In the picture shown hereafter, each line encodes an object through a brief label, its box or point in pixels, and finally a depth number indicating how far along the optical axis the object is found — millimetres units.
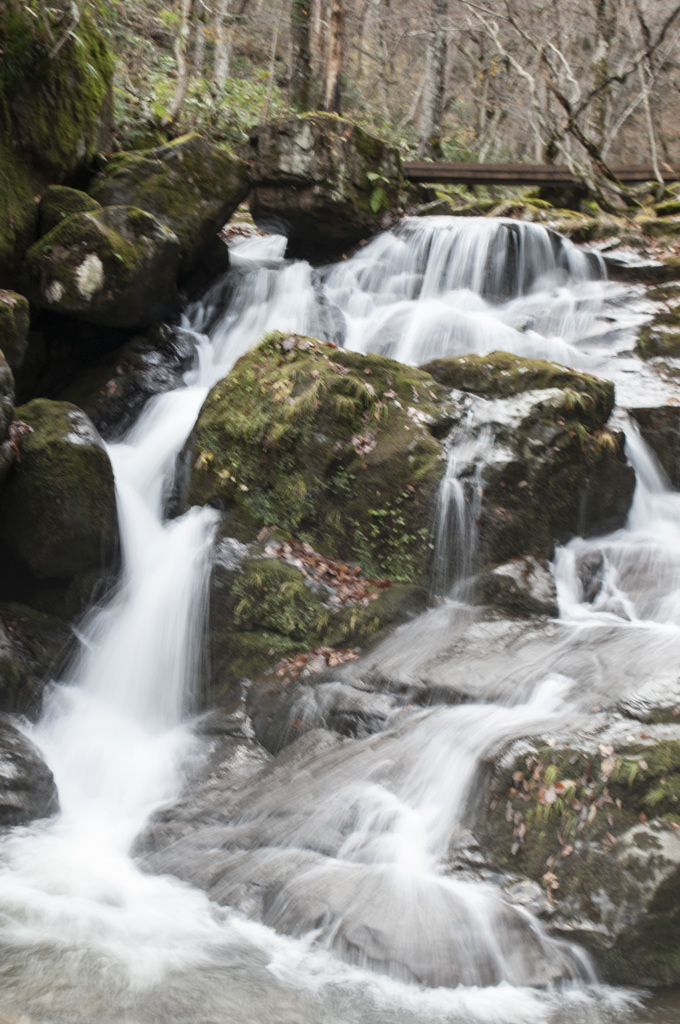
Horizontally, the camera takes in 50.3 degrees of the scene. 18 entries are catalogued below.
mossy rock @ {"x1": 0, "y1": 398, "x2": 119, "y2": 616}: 6168
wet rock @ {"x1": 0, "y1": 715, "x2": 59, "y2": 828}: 4715
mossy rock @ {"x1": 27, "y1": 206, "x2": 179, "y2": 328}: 7828
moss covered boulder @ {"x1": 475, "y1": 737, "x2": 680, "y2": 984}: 3525
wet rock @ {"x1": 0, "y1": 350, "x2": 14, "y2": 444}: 5727
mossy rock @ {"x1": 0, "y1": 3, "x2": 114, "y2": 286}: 7652
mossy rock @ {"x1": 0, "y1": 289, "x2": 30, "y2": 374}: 6652
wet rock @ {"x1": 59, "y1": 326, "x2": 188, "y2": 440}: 8516
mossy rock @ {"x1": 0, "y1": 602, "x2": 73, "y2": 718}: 5711
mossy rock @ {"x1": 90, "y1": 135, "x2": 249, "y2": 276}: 9344
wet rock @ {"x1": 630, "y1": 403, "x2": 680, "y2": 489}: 8016
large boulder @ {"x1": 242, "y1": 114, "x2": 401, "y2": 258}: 11320
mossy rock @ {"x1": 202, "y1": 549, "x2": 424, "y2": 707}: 6180
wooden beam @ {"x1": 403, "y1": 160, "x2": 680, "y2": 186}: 14383
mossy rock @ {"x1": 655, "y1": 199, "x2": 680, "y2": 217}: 14055
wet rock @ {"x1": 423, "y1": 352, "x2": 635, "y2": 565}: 6719
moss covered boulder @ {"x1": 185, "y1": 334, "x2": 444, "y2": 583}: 6699
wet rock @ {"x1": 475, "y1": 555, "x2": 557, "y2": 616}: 6285
